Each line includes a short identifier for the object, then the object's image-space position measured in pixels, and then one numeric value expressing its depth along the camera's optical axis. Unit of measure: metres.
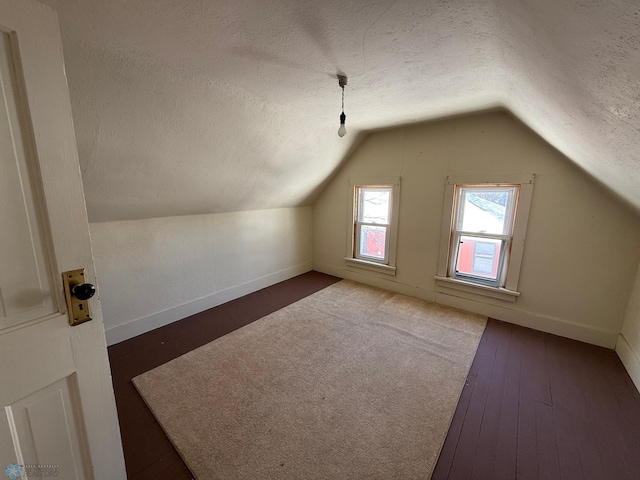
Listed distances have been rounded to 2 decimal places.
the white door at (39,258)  0.75
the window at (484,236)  2.70
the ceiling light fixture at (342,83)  1.73
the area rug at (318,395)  1.41
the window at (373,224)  3.52
